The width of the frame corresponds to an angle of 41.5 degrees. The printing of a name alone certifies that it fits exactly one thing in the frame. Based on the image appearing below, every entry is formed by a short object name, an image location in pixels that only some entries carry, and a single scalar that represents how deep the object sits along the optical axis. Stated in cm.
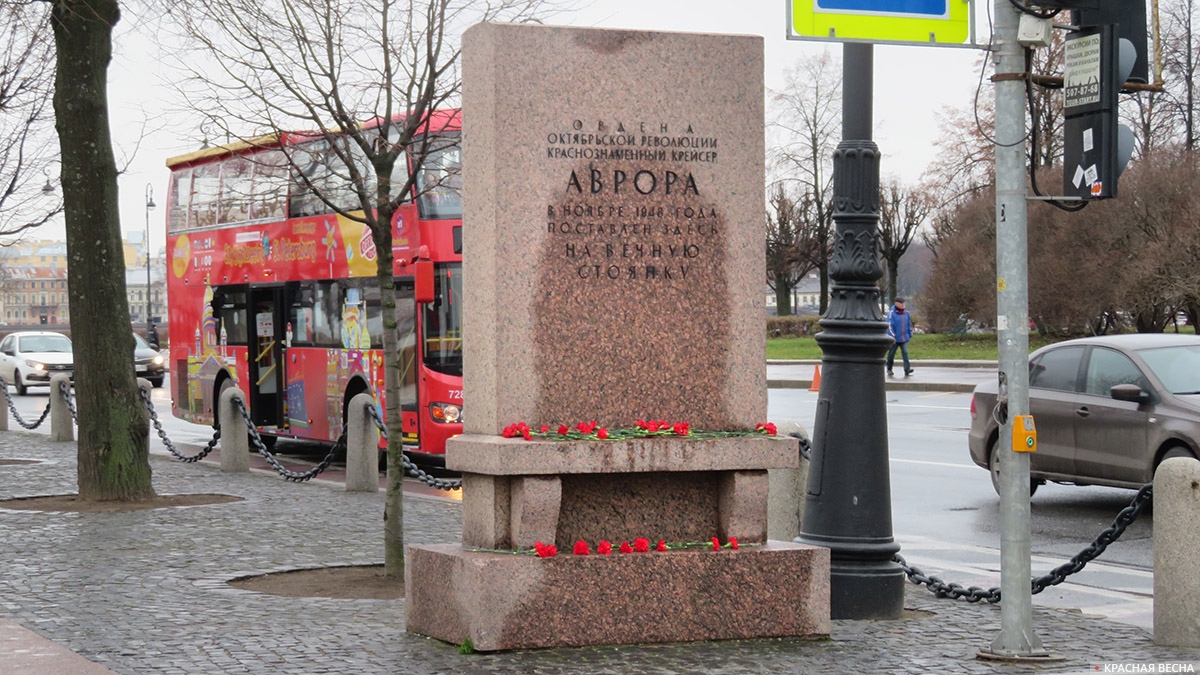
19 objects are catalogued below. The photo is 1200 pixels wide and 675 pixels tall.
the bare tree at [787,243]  8538
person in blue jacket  3728
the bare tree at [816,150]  7875
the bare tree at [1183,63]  5500
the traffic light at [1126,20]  721
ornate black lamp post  896
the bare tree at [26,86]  2190
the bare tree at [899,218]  8181
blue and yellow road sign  760
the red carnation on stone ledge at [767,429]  810
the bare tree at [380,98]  1024
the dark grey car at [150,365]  4303
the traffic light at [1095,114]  706
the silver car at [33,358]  4244
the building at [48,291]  17438
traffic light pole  727
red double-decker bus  1817
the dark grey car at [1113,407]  1341
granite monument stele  758
